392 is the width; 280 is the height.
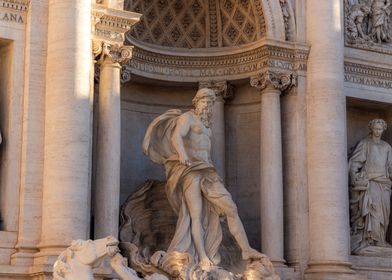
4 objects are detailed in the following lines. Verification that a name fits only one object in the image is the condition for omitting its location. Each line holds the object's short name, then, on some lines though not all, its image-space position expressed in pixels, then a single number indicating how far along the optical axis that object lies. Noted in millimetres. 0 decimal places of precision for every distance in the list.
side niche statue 20719
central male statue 18047
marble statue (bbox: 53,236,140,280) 14398
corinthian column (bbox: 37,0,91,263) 16516
